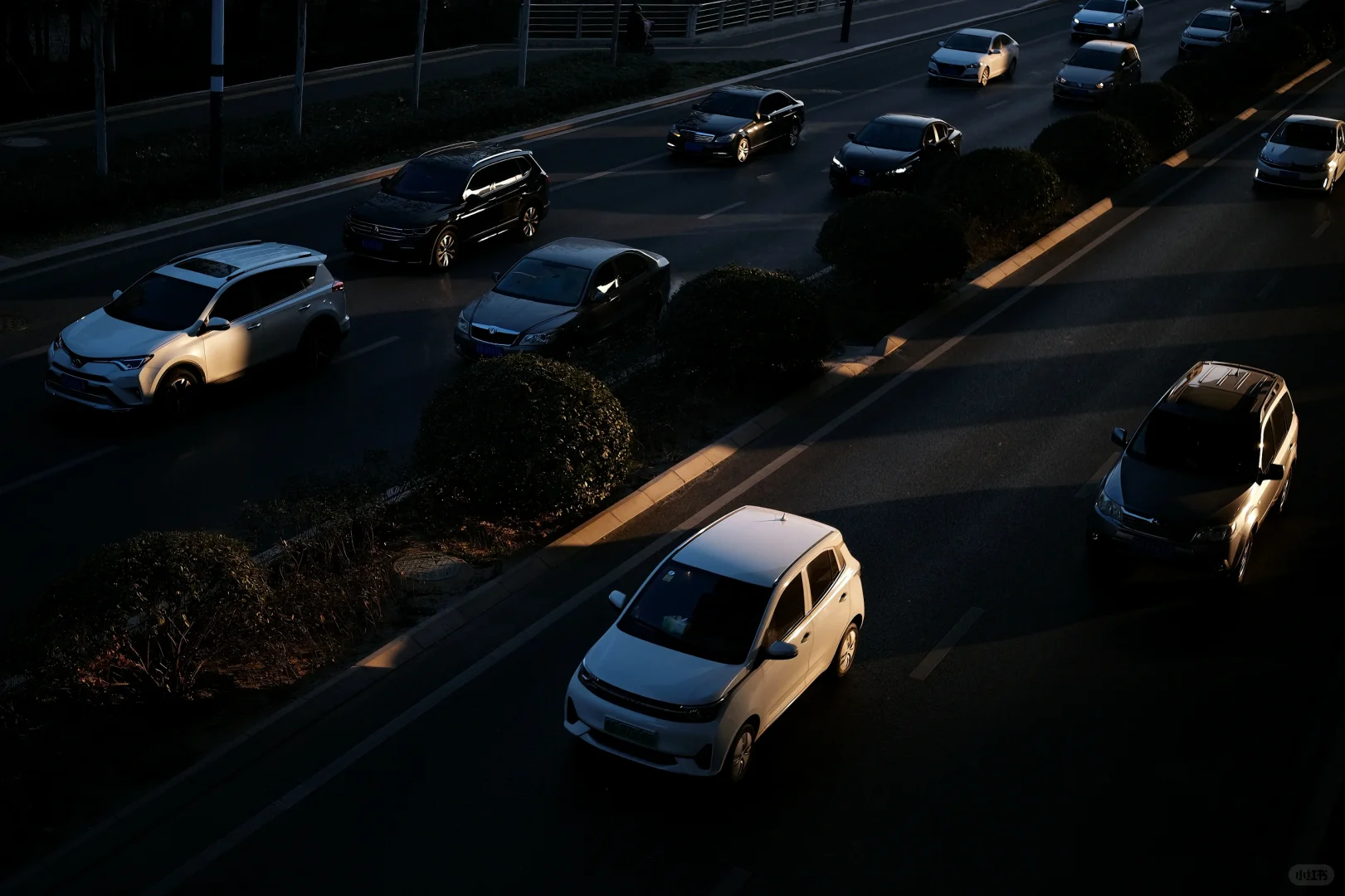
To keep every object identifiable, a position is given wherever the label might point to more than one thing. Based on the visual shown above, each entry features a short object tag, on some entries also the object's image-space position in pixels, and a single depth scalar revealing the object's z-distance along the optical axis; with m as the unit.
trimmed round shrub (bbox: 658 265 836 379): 17.20
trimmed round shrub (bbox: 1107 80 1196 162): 31.59
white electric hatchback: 9.62
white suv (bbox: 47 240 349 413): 15.89
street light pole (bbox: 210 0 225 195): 24.66
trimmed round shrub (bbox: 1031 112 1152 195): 28.11
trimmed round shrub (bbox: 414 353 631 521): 13.12
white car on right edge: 30.31
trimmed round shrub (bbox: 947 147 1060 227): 23.89
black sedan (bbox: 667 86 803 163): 30.78
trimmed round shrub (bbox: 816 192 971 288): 20.80
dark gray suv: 12.93
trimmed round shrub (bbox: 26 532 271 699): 9.78
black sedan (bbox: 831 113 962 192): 27.77
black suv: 22.16
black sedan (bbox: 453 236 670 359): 18.09
